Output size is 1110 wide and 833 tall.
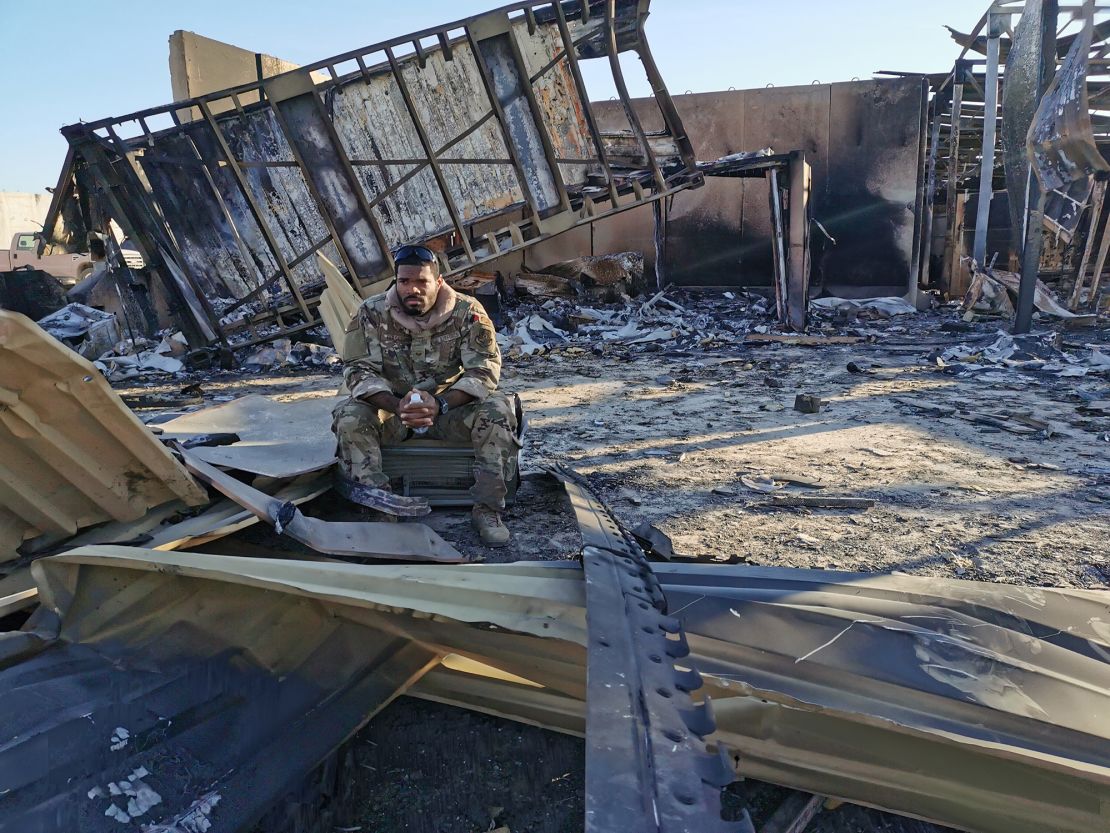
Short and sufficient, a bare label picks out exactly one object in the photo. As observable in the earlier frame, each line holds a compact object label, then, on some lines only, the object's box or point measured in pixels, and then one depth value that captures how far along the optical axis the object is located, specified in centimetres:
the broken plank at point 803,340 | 887
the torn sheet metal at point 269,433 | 312
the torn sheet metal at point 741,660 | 133
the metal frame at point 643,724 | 101
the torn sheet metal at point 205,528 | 230
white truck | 1194
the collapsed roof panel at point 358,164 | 711
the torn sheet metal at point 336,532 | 251
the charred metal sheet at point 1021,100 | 749
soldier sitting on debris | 321
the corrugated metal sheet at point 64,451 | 188
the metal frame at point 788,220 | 914
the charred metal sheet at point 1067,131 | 648
